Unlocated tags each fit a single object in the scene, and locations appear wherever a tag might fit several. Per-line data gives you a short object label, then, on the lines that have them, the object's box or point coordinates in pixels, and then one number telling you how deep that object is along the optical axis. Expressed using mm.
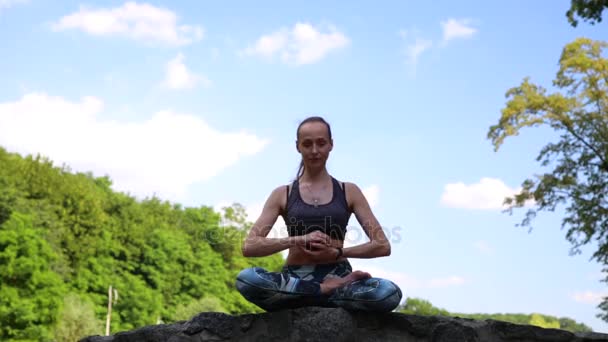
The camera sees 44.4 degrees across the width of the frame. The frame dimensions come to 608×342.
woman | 4840
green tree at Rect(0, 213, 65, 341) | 30672
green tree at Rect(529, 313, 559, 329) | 65137
